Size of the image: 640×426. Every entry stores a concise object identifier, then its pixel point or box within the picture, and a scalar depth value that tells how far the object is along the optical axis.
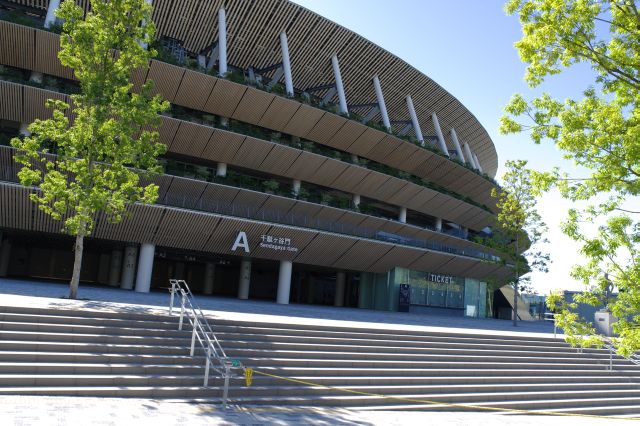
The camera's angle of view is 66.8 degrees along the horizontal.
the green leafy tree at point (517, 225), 30.16
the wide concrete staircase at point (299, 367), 9.27
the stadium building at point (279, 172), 24.66
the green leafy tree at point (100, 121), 14.81
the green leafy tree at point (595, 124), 8.36
